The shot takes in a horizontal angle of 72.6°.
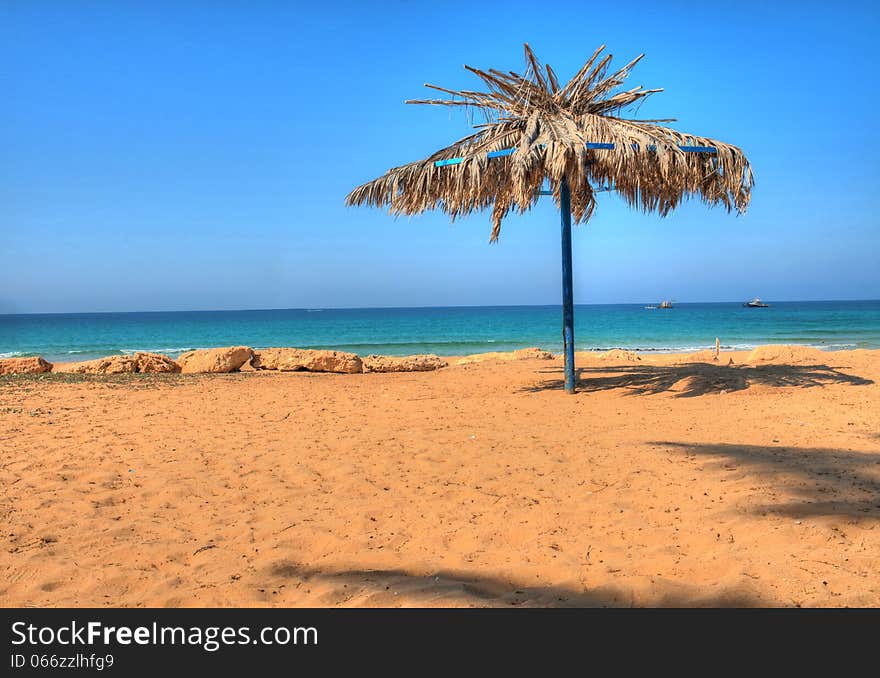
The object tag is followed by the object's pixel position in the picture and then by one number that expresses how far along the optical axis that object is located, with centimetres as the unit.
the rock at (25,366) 1216
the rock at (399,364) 1302
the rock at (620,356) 1335
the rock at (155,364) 1188
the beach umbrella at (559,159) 750
